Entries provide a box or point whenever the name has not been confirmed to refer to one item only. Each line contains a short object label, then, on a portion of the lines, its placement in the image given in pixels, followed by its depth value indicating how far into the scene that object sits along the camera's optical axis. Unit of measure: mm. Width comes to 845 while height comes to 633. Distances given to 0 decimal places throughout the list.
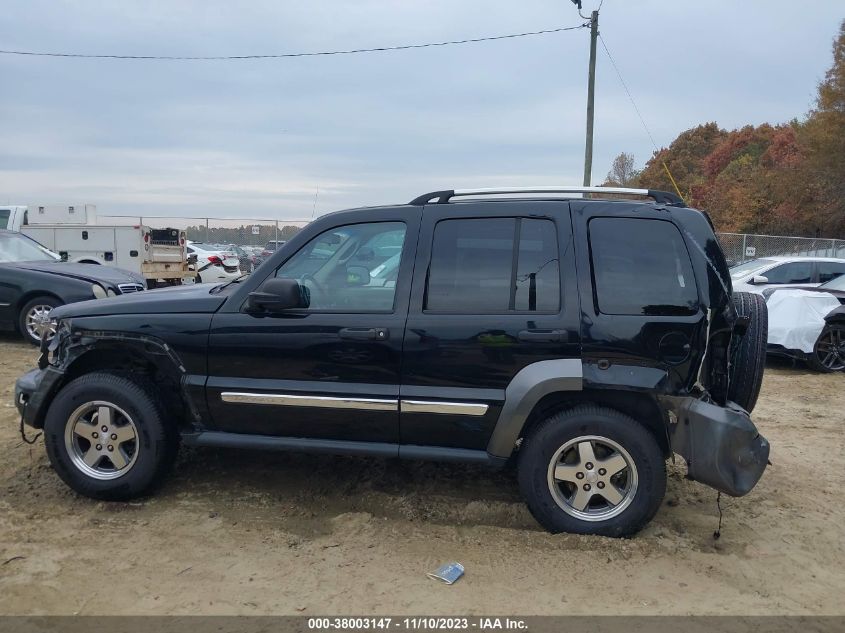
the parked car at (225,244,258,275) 20275
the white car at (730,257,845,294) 11500
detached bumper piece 3297
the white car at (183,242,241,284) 16844
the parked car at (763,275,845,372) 8156
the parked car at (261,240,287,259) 20203
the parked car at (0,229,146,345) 8734
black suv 3424
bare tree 64188
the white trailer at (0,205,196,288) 14461
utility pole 15768
